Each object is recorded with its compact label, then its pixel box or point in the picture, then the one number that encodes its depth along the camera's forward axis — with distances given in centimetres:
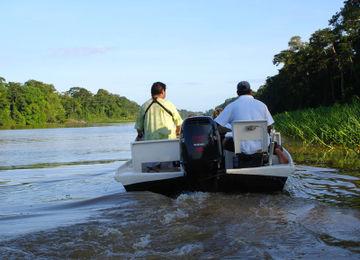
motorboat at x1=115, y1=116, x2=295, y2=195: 630
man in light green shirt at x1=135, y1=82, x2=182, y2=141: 755
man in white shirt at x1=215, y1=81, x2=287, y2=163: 718
